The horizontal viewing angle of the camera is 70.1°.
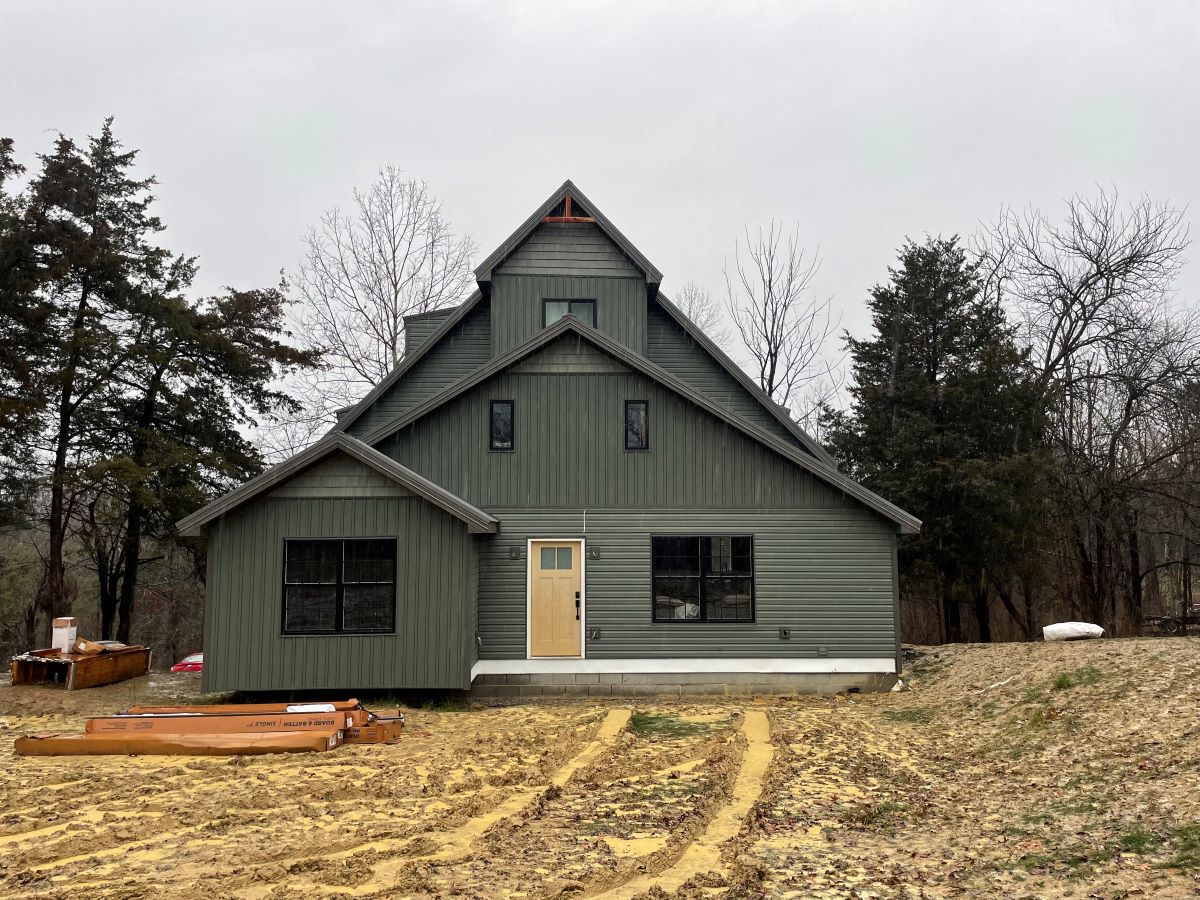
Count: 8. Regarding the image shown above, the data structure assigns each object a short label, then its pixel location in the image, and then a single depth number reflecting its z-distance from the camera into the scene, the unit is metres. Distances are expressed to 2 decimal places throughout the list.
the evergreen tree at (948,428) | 21.80
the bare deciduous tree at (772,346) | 27.81
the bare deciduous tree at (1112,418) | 22.12
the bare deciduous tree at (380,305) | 28.22
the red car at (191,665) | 17.84
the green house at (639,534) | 13.62
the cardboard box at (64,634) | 13.66
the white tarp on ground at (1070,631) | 16.14
